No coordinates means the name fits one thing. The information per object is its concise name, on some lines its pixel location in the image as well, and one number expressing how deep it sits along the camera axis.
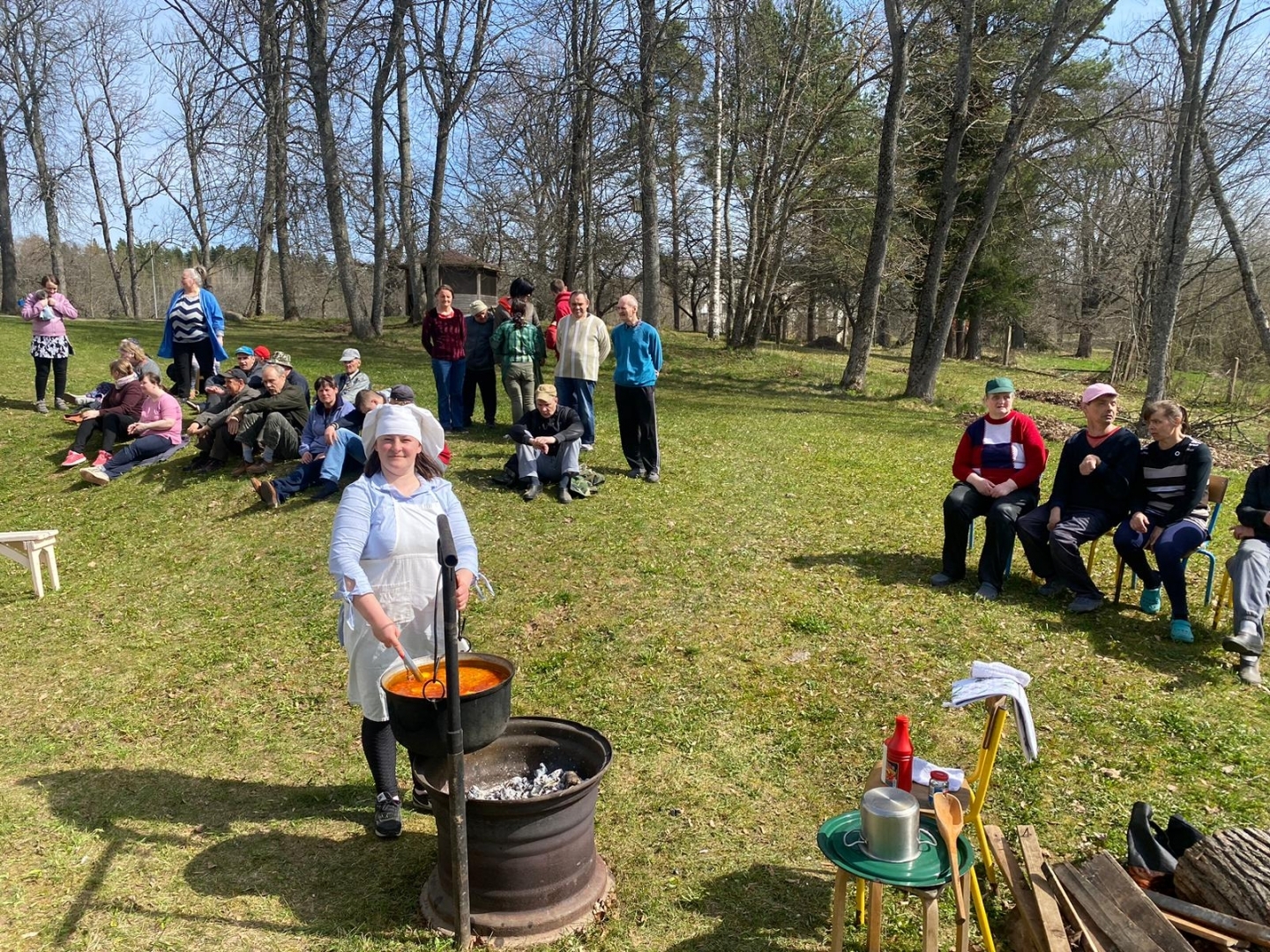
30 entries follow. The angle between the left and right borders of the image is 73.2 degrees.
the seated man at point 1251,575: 5.18
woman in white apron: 3.50
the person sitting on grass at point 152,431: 9.91
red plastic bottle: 3.07
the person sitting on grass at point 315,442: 8.78
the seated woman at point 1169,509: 5.73
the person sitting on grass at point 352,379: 9.45
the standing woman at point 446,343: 10.14
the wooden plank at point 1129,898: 2.84
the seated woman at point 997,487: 6.47
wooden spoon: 2.75
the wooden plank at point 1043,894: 2.93
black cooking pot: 3.07
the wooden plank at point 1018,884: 3.08
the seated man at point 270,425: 9.41
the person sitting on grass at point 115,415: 10.22
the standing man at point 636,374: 8.76
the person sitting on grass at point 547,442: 8.64
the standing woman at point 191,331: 11.59
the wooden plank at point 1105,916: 2.87
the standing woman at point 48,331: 10.95
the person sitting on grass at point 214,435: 9.67
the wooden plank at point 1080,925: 2.91
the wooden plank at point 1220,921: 2.84
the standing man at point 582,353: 9.32
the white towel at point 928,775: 3.27
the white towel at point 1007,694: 3.03
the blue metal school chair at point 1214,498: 6.13
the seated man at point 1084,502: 6.12
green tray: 2.73
